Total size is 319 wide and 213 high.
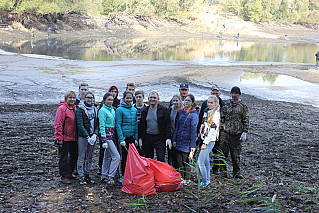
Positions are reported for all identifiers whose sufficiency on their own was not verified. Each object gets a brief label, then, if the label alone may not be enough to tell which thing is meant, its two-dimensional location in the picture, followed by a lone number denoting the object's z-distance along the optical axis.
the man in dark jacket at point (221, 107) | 6.52
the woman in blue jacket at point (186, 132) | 5.73
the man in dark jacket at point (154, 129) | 5.80
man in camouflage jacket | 6.18
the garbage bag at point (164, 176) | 5.37
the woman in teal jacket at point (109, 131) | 5.72
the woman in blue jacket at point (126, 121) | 5.83
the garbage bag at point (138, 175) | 5.20
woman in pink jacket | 5.61
